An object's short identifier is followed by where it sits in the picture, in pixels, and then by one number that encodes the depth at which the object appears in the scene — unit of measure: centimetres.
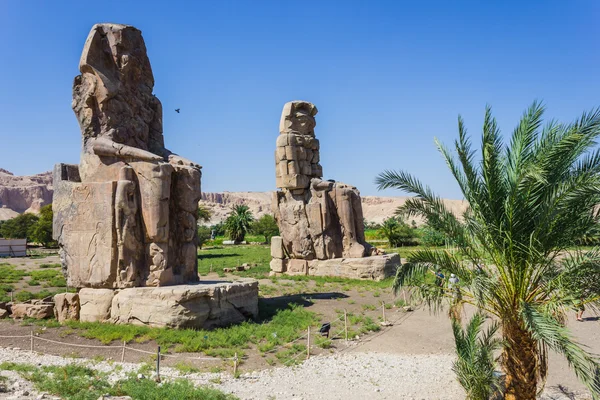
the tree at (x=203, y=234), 4544
